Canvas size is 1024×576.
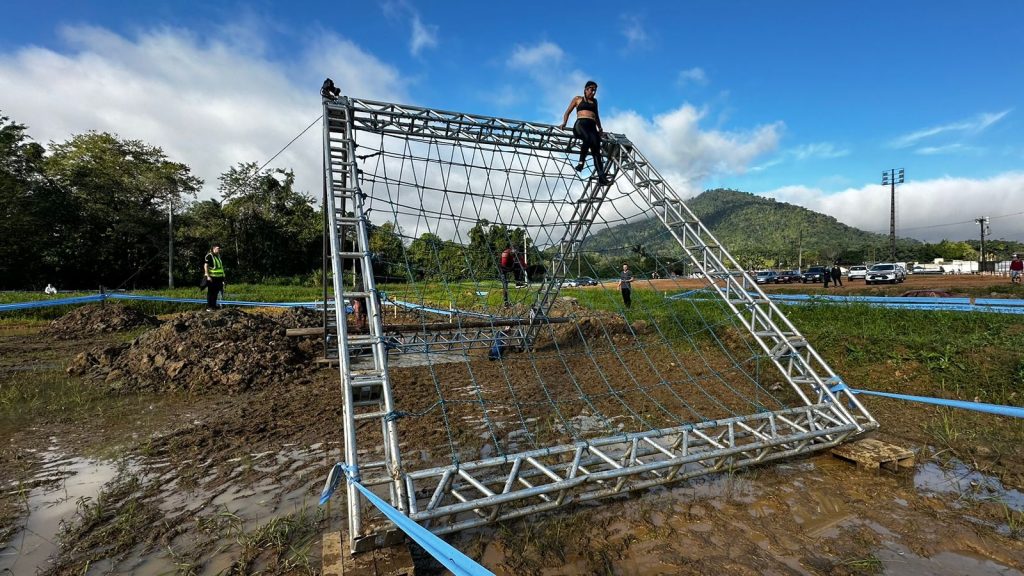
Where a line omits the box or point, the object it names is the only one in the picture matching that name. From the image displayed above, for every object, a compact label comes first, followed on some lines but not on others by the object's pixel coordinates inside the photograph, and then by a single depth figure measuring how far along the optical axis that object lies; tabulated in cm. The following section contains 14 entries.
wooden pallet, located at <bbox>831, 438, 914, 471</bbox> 401
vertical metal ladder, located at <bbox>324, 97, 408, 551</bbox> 273
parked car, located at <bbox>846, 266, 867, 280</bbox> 4280
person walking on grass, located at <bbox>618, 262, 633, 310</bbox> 1394
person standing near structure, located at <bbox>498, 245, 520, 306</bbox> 967
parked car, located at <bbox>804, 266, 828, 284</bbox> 4038
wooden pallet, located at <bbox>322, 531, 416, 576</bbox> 244
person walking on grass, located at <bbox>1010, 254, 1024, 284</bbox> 2069
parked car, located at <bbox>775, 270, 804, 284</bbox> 4273
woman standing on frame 589
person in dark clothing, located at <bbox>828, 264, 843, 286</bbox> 3064
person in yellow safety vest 995
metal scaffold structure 324
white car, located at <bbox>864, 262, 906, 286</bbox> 3228
